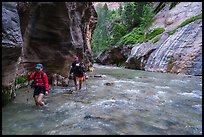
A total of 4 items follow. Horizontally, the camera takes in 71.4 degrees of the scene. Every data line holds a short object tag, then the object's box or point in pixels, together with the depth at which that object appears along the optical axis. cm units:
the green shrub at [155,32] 2132
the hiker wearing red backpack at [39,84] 577
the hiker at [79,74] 831
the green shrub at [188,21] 1659
